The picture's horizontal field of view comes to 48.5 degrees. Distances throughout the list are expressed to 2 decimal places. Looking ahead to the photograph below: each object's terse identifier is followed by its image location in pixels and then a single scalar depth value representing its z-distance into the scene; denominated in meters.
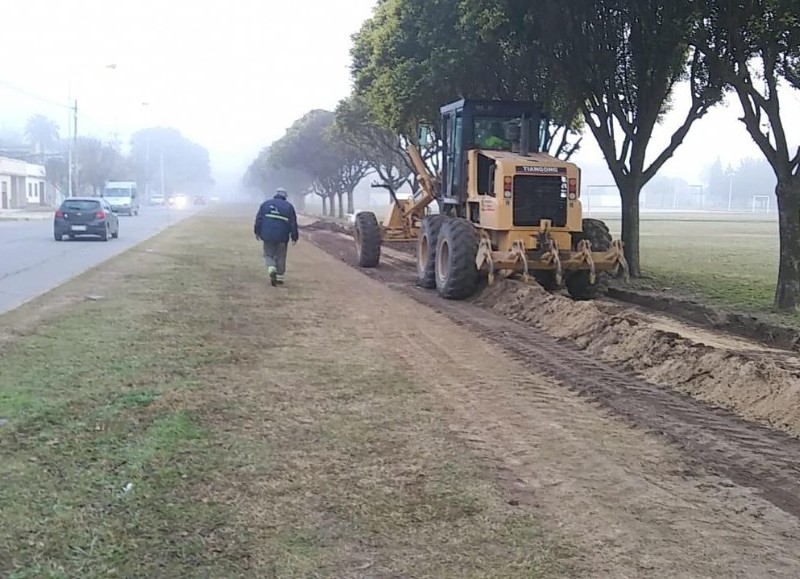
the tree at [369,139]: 39.59
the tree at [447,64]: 19.23
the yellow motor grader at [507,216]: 13.88
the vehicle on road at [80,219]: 28.45
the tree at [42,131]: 179.75
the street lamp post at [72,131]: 63.71
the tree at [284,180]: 92.31
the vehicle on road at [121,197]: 58.47
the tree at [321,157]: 58.31
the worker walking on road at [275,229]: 15.55
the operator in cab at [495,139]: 15.45
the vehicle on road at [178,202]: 104.62
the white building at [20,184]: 78.00
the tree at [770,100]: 13.11
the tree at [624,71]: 16.72
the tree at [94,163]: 93.88
